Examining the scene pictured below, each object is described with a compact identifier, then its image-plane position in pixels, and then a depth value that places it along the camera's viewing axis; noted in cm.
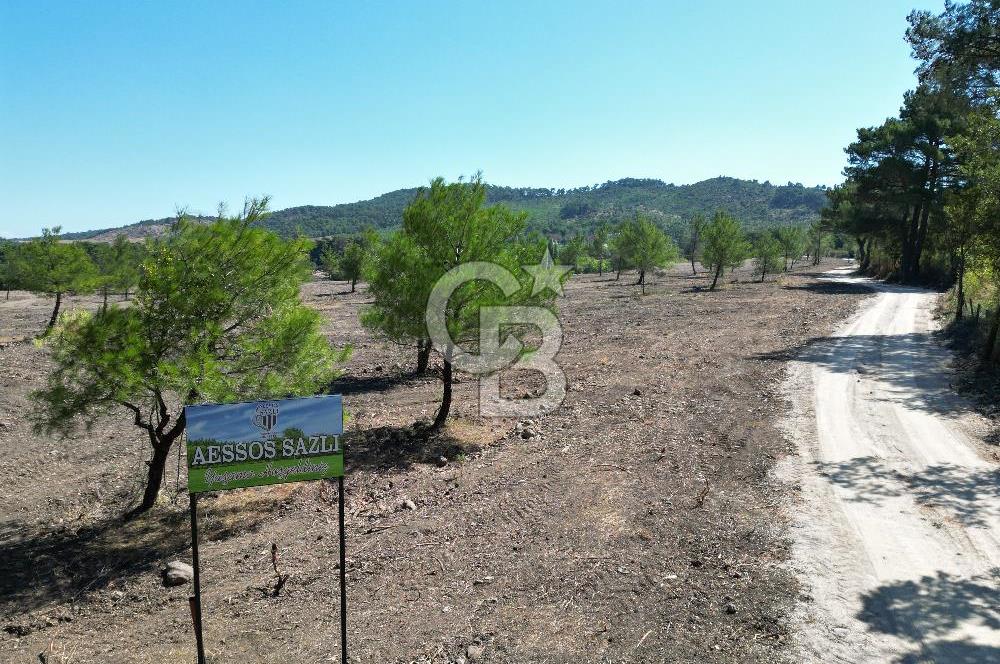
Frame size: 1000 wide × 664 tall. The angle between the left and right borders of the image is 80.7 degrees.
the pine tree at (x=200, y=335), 997
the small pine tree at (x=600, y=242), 11468
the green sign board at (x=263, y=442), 638
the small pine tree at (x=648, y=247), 6172
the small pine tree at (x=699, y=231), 6222
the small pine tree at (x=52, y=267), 3622
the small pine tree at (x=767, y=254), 7062
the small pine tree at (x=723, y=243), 5812
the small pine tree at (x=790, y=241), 9962
